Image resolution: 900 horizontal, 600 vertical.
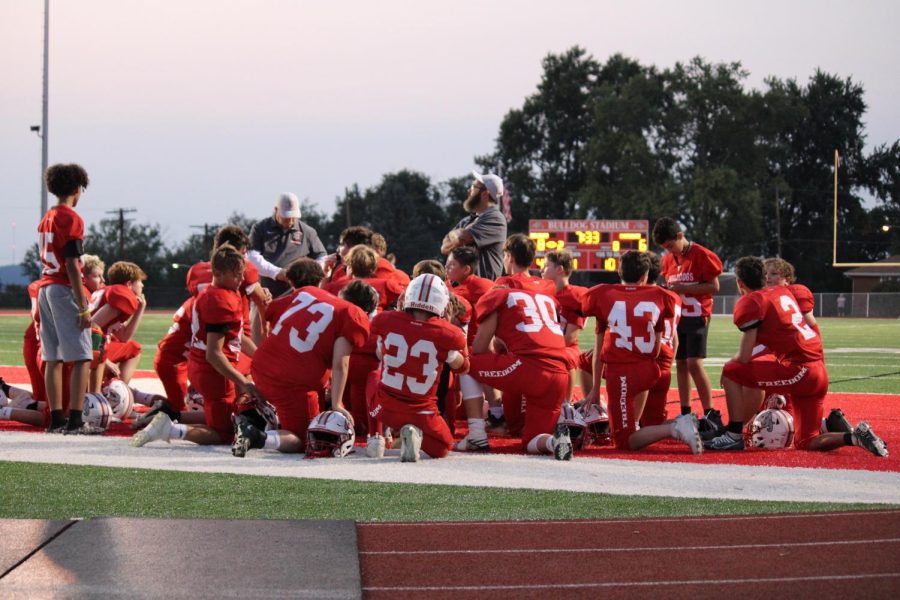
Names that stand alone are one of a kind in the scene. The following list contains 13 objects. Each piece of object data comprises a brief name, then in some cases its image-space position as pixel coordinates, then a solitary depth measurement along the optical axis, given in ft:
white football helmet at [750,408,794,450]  51.26
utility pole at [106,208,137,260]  490.49
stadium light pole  204.42
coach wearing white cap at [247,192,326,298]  65.16
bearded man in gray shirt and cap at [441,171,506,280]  61.77
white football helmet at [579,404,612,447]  53.01
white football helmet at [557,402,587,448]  51.16
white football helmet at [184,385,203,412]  58.80
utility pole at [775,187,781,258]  400.47
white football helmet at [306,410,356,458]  47.83
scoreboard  251.39
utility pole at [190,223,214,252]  509.76
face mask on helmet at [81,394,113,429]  54.34
